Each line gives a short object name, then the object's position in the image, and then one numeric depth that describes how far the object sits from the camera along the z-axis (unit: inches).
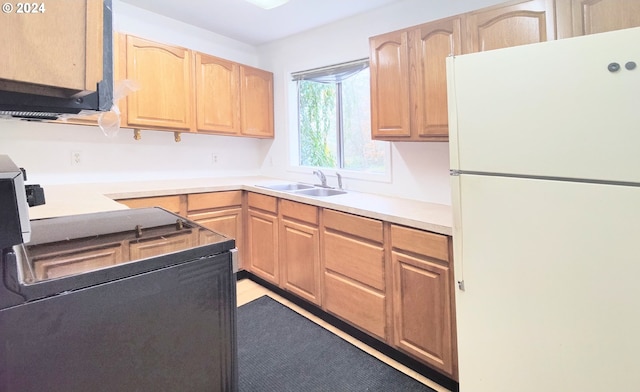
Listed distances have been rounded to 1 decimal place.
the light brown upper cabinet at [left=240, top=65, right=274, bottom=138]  132.6
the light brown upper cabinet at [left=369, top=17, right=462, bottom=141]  74.9
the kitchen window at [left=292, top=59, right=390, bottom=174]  114.2
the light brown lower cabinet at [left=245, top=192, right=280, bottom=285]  109.8
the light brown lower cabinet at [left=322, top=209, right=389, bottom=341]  79.0
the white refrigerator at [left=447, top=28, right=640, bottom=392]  41.5
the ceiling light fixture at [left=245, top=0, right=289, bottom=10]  100.8
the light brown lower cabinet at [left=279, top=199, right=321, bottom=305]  95.4
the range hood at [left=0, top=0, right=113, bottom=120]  18.8
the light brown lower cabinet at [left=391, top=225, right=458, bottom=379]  66.1
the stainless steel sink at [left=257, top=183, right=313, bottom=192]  125.0
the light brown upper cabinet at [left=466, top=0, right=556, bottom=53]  62.6
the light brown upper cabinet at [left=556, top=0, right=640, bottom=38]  54.6
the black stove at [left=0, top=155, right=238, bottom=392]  25.6
